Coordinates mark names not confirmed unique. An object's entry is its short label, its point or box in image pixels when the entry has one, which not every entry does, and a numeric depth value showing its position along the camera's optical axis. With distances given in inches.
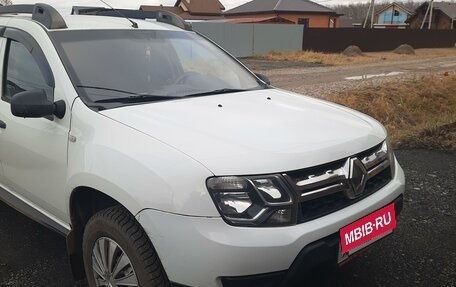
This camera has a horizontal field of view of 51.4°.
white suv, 83.0
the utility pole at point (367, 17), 1934.1
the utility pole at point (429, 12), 2129.7
